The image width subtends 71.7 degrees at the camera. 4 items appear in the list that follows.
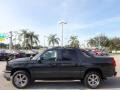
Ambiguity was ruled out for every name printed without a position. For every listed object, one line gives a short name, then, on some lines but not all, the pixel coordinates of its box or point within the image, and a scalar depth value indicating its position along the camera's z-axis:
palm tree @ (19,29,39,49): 34.59
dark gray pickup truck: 3.44
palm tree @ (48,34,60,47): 36.53
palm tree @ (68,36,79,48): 34.96
